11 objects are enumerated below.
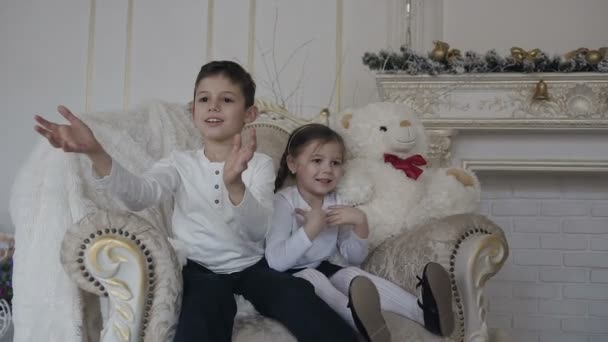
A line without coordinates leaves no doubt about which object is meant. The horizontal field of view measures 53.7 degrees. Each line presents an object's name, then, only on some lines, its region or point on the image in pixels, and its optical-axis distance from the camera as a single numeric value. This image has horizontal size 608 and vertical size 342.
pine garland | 2.40
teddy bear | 1.77
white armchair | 1.21
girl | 1.30
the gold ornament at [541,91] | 2.40
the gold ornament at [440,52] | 2.43
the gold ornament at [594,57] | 2.37
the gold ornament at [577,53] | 2.41
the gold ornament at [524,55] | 2.40
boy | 1.22
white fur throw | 1.44
